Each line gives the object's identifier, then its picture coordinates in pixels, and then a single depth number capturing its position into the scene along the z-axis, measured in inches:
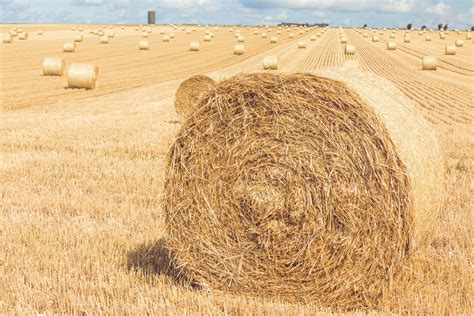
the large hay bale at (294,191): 189.8
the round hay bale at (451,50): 1689.2
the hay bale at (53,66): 989.2
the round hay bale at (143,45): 1784.6
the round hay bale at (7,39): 1981.9
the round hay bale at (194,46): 1770.4
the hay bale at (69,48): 1611.7
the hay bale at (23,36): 2151.8
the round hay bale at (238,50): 1642.5
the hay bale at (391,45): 1916.8
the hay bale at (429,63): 1213.1
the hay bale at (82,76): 846.5
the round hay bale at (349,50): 1630.2
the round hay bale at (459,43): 2094.2
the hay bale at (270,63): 1091.3
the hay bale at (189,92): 538.0
